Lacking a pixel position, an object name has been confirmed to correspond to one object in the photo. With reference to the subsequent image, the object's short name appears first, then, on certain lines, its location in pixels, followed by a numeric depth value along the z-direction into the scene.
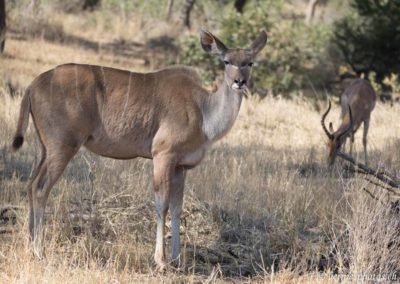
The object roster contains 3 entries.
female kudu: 13.79
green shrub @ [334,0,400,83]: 41.19
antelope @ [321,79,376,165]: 26.45
